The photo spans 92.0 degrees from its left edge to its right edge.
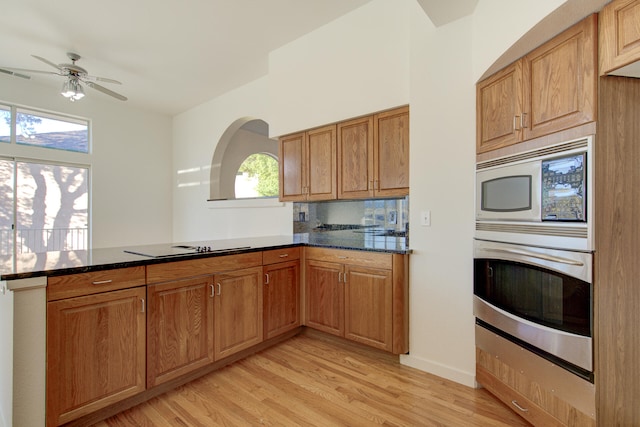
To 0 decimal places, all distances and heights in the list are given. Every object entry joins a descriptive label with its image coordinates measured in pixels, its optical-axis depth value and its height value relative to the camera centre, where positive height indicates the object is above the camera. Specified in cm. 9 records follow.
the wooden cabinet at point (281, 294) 269 -73
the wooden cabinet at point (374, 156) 254 +51
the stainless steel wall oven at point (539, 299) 139 -46
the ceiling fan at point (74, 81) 329 +147
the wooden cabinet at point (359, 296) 238 -70
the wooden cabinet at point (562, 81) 139 +65
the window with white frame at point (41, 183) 415 +45
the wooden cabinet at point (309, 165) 304 +51
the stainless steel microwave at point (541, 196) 140 +9
